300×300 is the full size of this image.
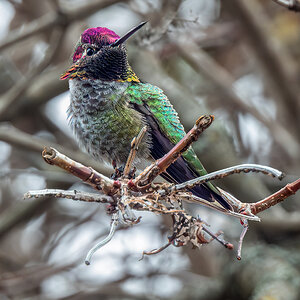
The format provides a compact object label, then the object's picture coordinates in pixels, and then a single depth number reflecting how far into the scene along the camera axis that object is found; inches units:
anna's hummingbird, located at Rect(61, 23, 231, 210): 206.8
